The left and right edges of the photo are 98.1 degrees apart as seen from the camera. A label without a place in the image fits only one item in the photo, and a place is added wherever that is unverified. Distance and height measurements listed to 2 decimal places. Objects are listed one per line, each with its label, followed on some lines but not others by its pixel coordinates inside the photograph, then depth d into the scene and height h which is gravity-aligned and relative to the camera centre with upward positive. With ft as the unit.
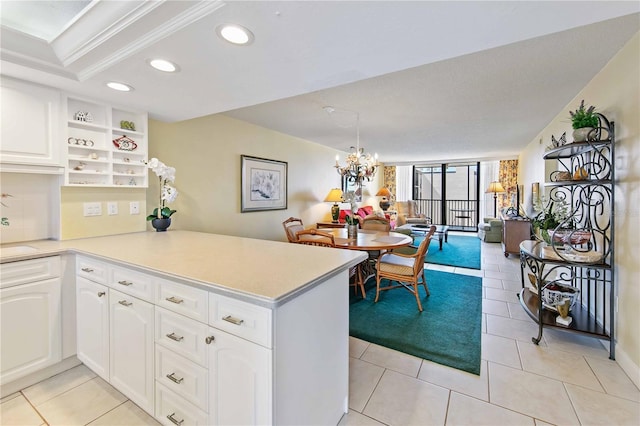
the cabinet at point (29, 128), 6.40 +1.94
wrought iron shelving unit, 7.07 -1.06
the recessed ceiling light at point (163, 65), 5.68 +3.02
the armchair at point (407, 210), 26.91 -0.09
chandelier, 13.50 +2.10
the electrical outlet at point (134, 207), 9.00 +0.04
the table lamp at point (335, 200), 19.95 +0.64
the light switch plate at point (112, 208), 8.48 +0.00
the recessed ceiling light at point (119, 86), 6.76 +3.05
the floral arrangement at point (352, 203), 11.90 +0.27
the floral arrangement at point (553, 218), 7.95 -0.24
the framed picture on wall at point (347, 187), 23.13 +1.87
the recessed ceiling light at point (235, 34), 4.56 +2.98
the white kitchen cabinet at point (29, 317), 5.82 -2.40
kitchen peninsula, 3.72 -1.92
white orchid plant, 8.80 +0.68
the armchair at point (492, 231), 22.47 -1.74
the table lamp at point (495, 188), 23.97 +1.87
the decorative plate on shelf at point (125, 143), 8.43 +2.00
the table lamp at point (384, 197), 27.37 +1.30
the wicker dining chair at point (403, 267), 9.86 -2.10
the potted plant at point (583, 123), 7.23 +2.28
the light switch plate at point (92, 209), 7.97 -0.03
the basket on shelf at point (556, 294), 7.95 -2.46
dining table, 10.26 -1.30
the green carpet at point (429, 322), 7.45 -3.68
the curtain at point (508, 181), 25.25 +2.64
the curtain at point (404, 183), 32.63 +3.09
